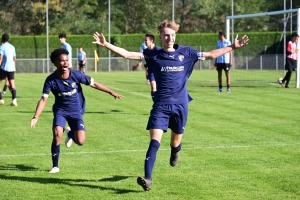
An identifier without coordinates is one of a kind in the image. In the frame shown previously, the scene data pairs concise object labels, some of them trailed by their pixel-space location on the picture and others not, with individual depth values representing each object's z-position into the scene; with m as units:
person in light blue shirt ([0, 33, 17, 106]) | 19.98
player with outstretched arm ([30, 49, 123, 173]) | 9.07
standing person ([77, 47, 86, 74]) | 42.84
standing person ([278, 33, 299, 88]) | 24.77
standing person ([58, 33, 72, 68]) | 19.50
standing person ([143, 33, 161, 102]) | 14.16
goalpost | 25.23
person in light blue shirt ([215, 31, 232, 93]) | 23.22
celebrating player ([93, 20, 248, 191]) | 8.16
